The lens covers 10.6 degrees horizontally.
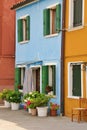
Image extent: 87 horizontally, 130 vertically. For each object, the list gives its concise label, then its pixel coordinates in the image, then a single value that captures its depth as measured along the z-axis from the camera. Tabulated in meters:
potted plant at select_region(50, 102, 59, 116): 20.73
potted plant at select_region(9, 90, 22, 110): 24.48
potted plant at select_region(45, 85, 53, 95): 21.69
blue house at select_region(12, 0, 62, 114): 21.43
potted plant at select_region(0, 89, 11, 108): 25.16
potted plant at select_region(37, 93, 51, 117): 20.66
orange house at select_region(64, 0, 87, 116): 19.19
